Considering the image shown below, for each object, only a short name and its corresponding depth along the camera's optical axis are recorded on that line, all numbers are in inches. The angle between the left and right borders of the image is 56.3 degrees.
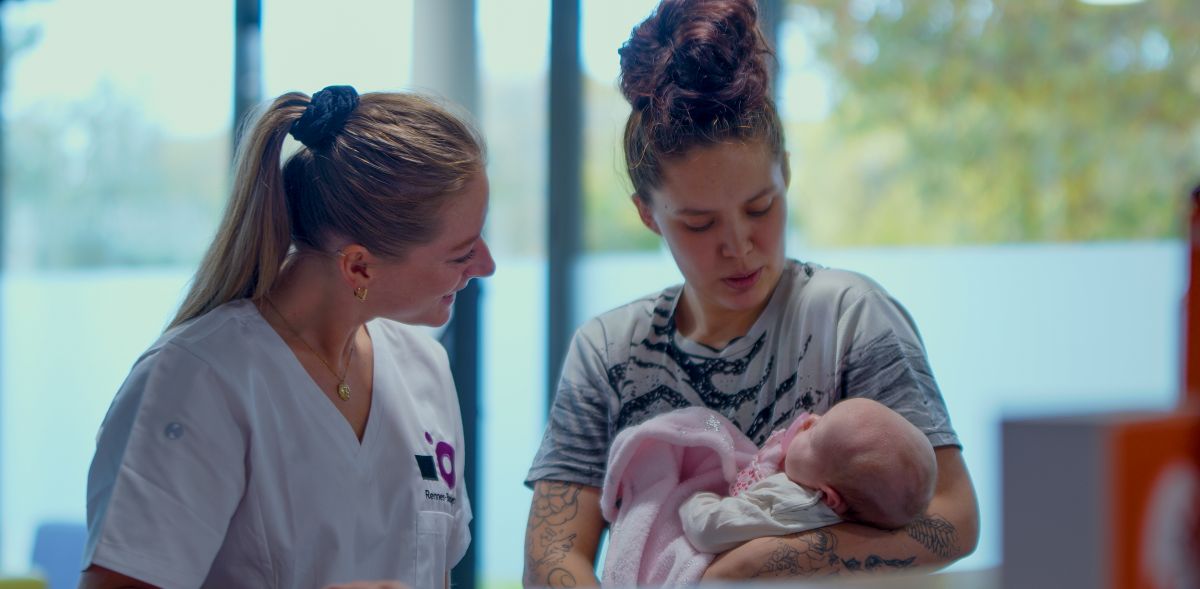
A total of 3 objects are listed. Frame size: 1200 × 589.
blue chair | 84.0
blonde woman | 58.6
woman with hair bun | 64.1
